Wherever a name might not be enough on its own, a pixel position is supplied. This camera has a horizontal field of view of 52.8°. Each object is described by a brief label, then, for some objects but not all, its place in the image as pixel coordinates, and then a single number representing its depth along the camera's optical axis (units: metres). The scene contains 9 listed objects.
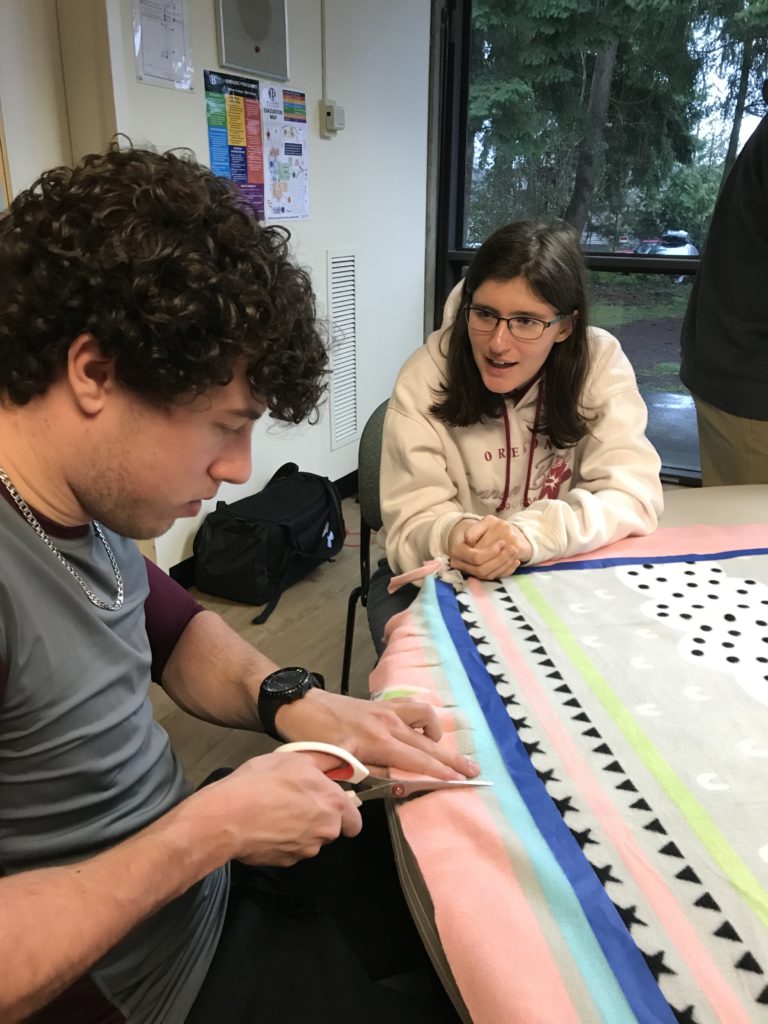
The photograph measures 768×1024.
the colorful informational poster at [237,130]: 2.58
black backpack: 2.69
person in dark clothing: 1.82
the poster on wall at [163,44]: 2.26
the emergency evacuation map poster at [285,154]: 2.81
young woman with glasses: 1.39
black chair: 1.79
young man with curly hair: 0.65
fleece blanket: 0.56
